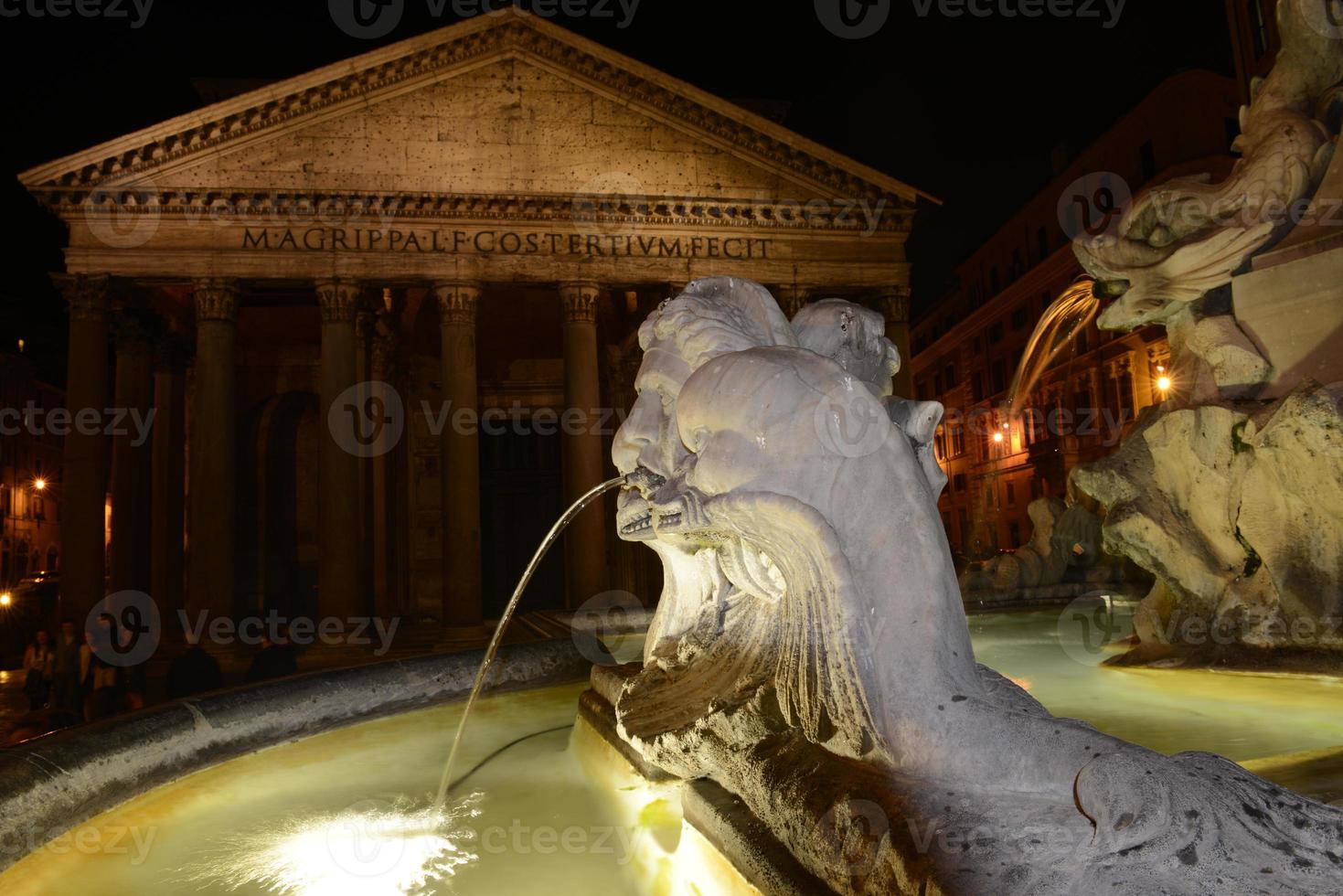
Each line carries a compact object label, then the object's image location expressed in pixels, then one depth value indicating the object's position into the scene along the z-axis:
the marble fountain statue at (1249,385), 4.29
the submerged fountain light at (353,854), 2.61
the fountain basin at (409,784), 2.56
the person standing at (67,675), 10.54
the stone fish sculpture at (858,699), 1.37
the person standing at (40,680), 12.45
